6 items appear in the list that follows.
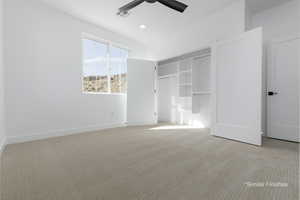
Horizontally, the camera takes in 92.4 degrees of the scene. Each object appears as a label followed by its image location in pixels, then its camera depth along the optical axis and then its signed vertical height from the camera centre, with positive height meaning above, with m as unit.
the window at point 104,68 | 3.74 +0.88
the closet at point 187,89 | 4.02 +0.30
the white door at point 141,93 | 4.39 +0.18
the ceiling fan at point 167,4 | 2.09 +1.41
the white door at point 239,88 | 2.43 +0.20
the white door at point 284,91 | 2.70 +0.16
